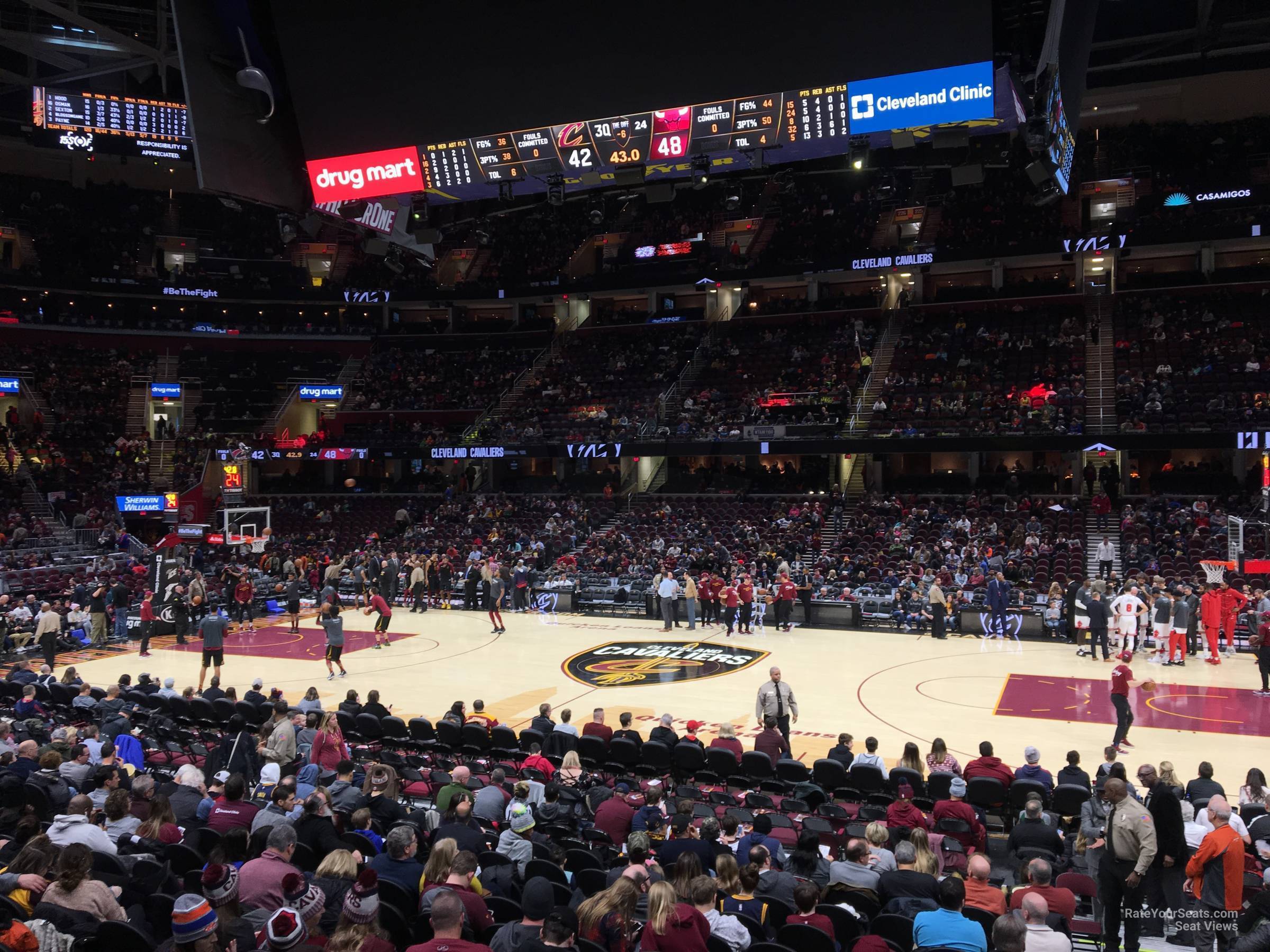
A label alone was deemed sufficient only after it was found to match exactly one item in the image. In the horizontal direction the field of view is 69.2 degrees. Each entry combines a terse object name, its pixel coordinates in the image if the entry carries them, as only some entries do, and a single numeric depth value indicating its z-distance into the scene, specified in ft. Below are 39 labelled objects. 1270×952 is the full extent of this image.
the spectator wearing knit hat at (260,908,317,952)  15.29
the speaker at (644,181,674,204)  42.45
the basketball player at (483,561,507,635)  75.25
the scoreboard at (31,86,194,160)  112.47
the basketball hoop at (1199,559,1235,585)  67.24
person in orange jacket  22.22
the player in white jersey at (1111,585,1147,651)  58.80
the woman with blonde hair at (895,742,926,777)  32.07
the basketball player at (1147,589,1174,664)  59.06
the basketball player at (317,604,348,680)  58.29
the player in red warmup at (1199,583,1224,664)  60.13
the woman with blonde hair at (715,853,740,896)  20.40
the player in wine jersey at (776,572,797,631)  73.97
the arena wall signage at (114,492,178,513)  118.93
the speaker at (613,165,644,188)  39.70
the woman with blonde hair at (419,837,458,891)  20.01
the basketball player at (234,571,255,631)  77.77
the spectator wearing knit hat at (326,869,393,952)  15.72
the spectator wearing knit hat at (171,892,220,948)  15.71
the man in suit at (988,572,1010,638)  69.00
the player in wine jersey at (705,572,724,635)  76.07
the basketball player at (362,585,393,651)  68.13
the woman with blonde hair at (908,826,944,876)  22.68
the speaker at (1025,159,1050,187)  37.35
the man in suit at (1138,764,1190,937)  23.45
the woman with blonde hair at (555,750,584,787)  31.58
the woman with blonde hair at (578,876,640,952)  17.47
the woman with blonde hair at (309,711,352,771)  34.60
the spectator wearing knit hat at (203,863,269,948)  17.74
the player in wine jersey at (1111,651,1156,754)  40.60
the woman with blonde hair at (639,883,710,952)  16.85
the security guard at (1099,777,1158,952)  22.91
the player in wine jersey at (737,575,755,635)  72.59
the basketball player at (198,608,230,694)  56.34
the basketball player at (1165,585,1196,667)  58.75
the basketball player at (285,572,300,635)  79.77
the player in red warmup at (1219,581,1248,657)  61.41
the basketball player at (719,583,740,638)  71.56
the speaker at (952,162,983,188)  37.31
